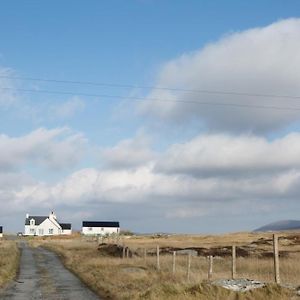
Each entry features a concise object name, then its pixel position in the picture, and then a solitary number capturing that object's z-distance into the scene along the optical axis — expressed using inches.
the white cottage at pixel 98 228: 6638.3
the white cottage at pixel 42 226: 6299.2
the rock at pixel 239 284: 594.2
